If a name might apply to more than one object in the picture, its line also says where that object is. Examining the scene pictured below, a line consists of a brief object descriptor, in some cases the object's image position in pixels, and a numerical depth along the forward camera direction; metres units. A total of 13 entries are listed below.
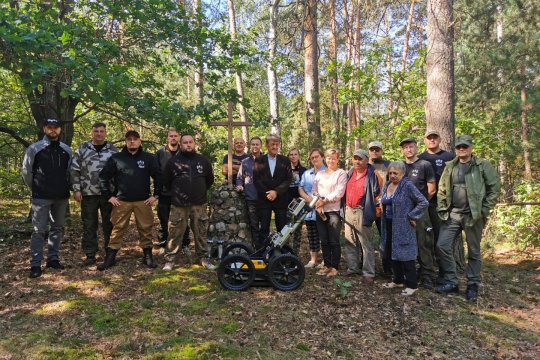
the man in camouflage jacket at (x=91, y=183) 5.77
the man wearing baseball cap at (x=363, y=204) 5.60
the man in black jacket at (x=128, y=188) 5.71
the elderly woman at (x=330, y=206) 5.71
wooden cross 6.49
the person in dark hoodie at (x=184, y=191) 5.75
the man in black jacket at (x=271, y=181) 5.88
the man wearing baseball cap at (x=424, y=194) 5.47
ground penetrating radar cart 5.06
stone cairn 6.61
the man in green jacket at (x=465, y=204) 5.01
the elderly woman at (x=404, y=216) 5.12
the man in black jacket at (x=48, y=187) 5.45
